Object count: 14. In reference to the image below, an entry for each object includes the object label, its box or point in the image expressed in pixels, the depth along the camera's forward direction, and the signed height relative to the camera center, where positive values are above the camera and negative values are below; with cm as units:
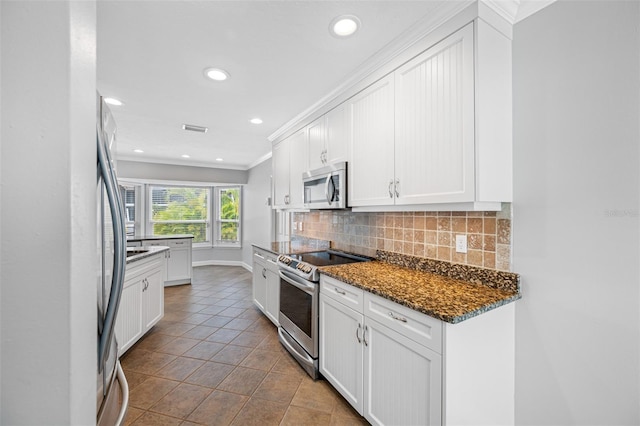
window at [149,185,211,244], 609 +7
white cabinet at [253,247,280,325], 301 -84
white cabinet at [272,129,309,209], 309 +55
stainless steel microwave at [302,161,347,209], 230 +26
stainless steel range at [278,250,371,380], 215 -77
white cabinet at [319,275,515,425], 124 -78
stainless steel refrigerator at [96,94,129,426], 76 -17
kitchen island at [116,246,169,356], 244 -83
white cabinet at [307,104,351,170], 235 +72
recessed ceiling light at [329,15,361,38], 153 +111
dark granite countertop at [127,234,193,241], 489 -43
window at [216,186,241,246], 668 -4
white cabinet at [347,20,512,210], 141 +52
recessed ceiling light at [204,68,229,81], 207 +110
